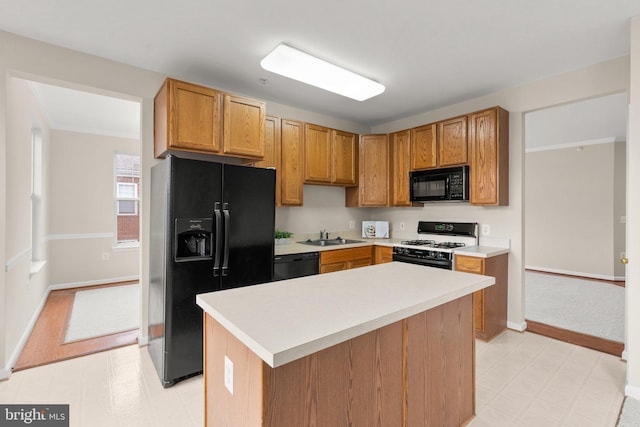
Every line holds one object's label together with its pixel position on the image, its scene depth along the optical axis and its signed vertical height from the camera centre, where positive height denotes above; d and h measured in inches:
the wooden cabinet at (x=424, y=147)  149.2 +31.9
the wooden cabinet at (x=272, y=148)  139.3 +28.9
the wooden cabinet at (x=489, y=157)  128.1 +23.4
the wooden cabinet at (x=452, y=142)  138.3 +32.1
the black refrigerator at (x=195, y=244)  91.5 -10.2
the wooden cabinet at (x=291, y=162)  145.3 +23.5
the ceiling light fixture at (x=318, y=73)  96.8 +47.2
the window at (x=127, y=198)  217.5 +9.4
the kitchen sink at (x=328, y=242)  158.5 -15.7
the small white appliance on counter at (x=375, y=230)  179.0 -10.2
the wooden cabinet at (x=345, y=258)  140.4 -22.0
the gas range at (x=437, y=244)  133.0 -15.0
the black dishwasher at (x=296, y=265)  126.3 -22.3
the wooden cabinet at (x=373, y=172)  168.9 +22.1
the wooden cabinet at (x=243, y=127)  115.1 +32.4
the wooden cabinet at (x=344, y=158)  163.2 +29.1
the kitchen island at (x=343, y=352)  41.1 -22.5
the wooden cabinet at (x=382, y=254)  153.6 -20.9
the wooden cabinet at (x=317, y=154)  153.0 +29.0
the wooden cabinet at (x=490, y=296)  120.7 -33.4
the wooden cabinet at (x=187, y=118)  103.9 +32.3
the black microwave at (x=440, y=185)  138.5 +13.1
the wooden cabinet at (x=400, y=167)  161.0 +23.7
